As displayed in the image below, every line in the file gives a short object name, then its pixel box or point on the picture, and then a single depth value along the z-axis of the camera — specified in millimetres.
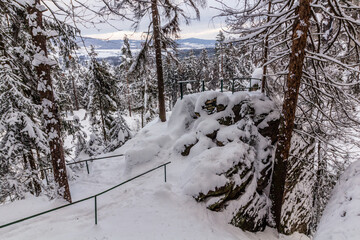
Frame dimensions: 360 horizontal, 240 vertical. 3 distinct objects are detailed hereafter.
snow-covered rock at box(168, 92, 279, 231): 7109
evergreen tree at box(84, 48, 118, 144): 18797
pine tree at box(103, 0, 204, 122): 11719
